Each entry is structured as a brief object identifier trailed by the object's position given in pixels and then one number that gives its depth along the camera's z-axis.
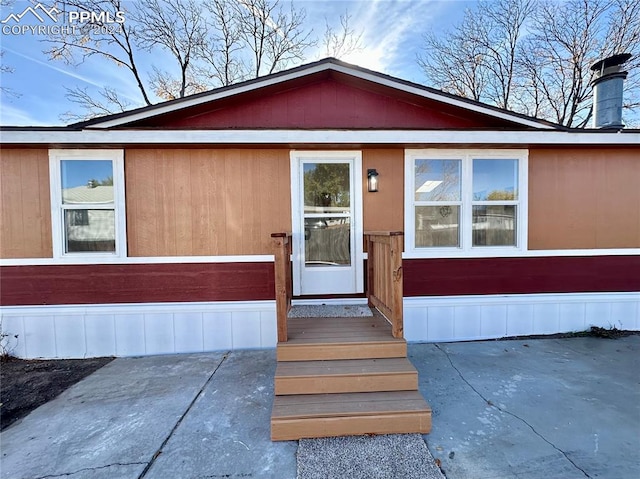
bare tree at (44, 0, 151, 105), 7.68
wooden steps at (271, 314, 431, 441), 2.24
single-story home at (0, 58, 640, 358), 3.80
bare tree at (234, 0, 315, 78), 10.32
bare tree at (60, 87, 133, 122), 9.44
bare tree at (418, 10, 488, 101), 10.51
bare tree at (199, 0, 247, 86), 10.34
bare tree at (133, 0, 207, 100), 9.66
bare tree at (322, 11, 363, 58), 9.73
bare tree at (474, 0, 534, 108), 10.35
